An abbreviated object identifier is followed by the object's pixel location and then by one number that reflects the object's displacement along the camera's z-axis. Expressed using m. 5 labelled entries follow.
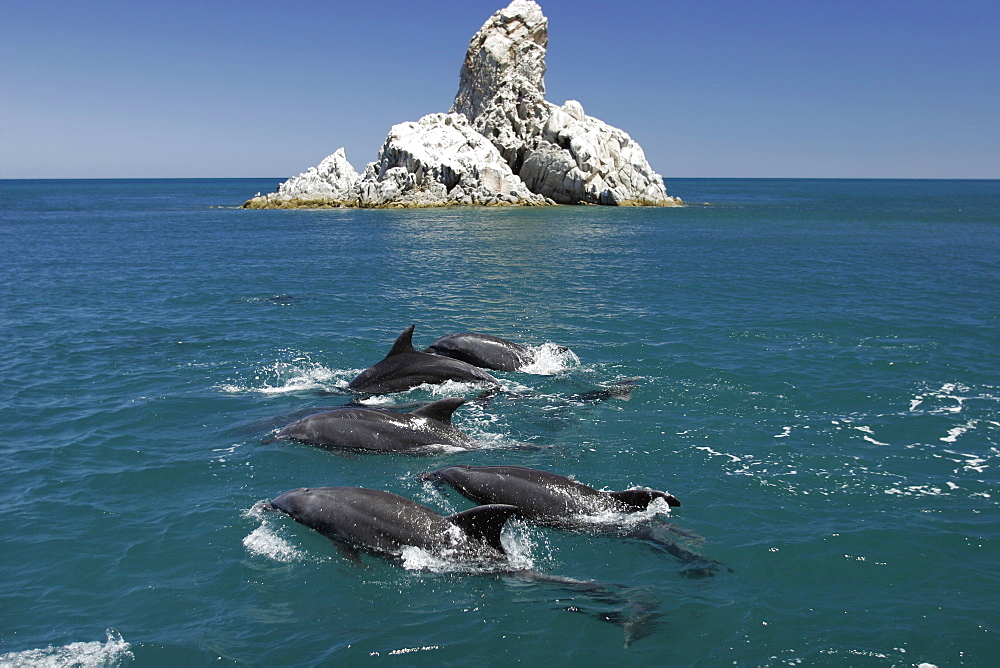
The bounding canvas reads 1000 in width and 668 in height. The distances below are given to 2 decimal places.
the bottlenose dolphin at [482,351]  20.34
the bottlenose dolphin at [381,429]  14.20
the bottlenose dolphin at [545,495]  11.55
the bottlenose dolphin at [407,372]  18.19
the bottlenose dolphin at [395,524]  10.26
